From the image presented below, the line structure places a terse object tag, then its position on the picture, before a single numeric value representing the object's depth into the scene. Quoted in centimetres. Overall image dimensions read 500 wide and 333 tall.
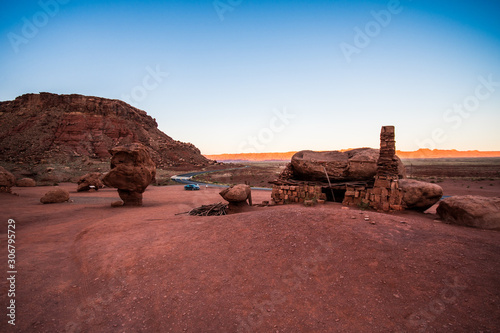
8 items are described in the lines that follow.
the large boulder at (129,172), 1521
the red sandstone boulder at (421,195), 1030
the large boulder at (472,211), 734
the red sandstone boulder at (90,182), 2349
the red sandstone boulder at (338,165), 1310
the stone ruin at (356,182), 1045
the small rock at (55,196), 1564
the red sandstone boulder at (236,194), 1270
